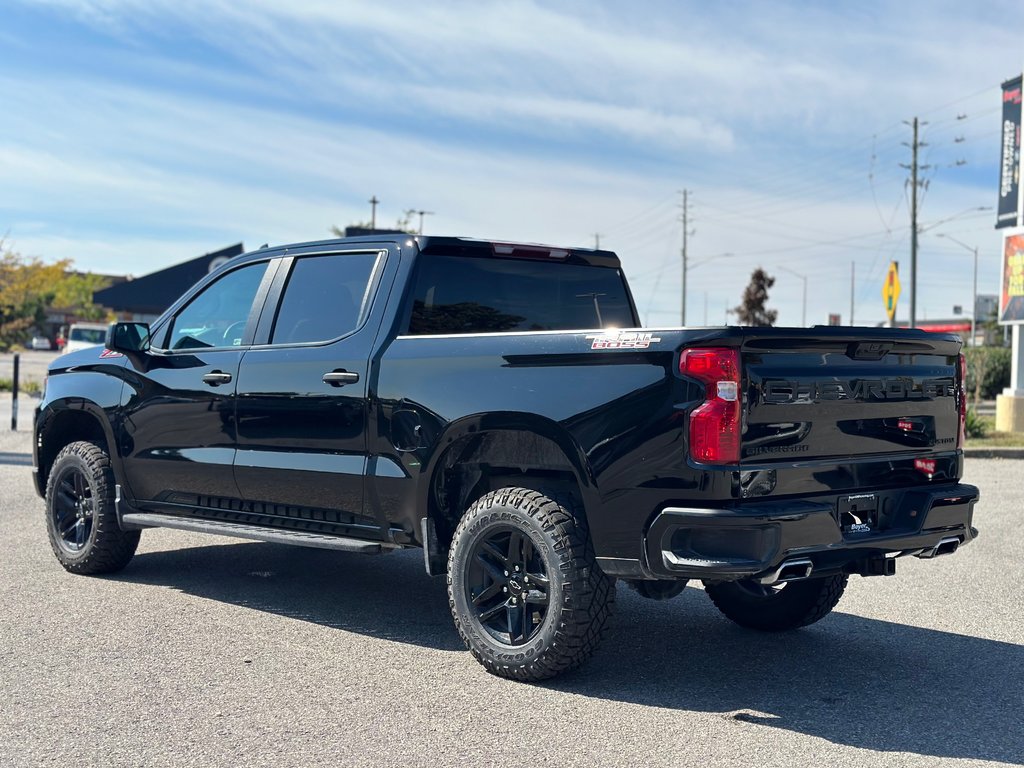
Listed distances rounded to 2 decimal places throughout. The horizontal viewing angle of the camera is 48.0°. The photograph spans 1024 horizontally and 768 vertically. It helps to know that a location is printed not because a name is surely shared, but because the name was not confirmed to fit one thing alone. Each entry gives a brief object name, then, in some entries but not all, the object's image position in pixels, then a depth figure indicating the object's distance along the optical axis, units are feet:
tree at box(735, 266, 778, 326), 174.40
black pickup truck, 14.83
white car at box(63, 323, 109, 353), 113.60
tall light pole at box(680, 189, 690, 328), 230.03
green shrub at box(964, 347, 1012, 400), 93.99
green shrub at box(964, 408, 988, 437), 58.80
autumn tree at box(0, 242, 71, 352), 143.23
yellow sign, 152.46
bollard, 59.07
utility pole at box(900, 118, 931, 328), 150.50
